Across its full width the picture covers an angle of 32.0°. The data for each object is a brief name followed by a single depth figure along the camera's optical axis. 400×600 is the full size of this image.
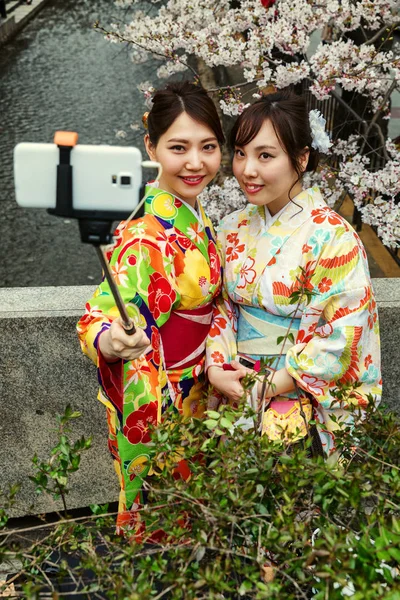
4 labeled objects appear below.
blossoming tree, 4.31
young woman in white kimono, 2.43
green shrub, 1.41
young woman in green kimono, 2.38
